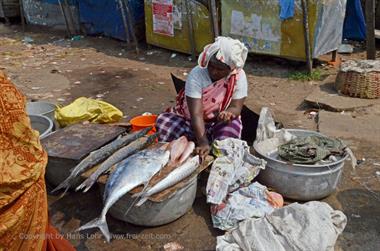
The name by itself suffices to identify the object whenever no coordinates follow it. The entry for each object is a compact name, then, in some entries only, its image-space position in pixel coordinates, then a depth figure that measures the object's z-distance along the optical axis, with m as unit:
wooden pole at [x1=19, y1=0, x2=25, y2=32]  12.75
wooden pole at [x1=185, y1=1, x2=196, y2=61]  8.73
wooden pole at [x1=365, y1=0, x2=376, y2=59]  7.22
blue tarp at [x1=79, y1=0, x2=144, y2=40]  10.49
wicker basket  6.51
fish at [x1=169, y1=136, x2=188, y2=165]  3.71
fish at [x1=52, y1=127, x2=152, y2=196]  3.65
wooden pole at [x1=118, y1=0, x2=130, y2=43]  9.91
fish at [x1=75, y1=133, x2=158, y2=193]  3.54
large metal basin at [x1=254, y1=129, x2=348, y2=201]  3.75
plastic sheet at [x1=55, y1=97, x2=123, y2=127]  4.94
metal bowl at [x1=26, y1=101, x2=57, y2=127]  5.34
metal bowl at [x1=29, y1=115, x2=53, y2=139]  4.73
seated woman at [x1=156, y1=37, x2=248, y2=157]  3.92
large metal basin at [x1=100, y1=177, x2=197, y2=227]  3.44
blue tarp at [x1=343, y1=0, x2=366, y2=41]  9.37
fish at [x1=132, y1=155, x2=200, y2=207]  3.26
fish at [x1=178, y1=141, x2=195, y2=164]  3.70
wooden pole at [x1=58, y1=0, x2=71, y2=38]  11.58
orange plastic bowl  4.78
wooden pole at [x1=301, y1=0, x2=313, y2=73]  7.26
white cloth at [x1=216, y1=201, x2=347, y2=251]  3.03
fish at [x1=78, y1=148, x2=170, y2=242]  3.19
